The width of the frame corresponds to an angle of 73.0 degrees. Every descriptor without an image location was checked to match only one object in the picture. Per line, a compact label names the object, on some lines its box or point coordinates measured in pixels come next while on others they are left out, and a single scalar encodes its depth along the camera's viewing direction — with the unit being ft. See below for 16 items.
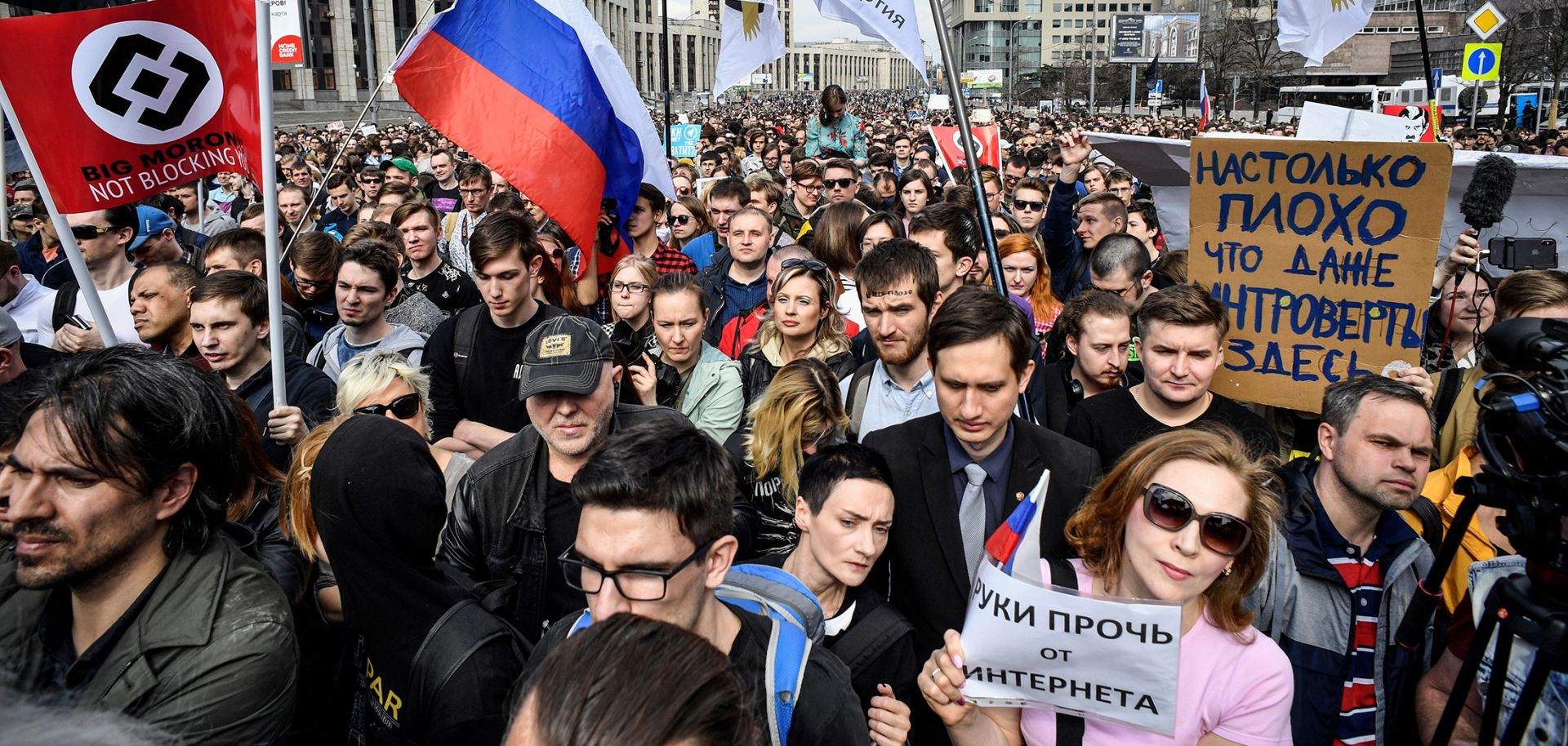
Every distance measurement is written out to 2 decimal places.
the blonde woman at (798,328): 14.28
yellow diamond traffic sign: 37.60
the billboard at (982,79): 186.19
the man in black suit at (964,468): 9.52
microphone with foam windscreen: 13.50
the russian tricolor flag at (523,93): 15.94
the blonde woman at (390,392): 11.28
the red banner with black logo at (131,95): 12.75
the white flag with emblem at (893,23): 17.35
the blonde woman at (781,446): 11.44
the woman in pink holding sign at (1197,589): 7.47
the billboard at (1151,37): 185.26
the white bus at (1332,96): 144.64
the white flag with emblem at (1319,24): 24.98
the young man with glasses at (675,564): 6.47
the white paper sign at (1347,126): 16.15
